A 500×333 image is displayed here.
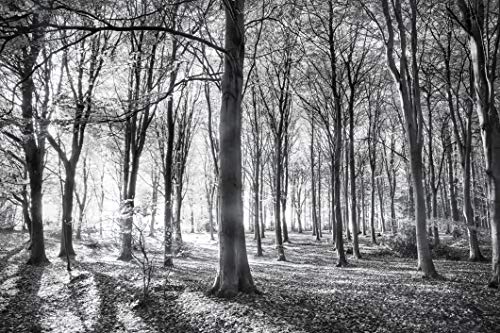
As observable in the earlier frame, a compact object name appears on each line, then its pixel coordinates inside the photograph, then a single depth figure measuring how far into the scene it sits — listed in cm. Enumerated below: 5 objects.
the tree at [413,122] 877
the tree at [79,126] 1267
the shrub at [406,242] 1546
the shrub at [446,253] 1459
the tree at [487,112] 691
